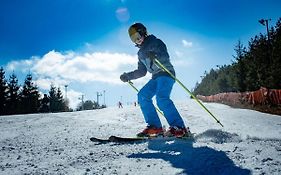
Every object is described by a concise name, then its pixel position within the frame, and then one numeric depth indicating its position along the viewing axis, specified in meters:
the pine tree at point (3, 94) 51.33
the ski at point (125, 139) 4.55
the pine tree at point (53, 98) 68.88
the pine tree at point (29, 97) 56.50
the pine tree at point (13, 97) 52.66
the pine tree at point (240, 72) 37.84
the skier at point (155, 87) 4.98
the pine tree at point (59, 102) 70.50
